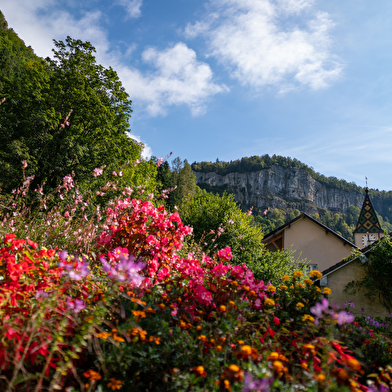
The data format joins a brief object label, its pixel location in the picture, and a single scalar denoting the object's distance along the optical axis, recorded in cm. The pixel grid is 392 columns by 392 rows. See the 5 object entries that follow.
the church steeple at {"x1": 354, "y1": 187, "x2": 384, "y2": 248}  2478
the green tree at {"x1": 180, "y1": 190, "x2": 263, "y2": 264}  1075
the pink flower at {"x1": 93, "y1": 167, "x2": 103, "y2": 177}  452
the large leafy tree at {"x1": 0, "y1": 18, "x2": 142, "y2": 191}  1057
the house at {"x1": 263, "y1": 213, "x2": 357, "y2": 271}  1562
